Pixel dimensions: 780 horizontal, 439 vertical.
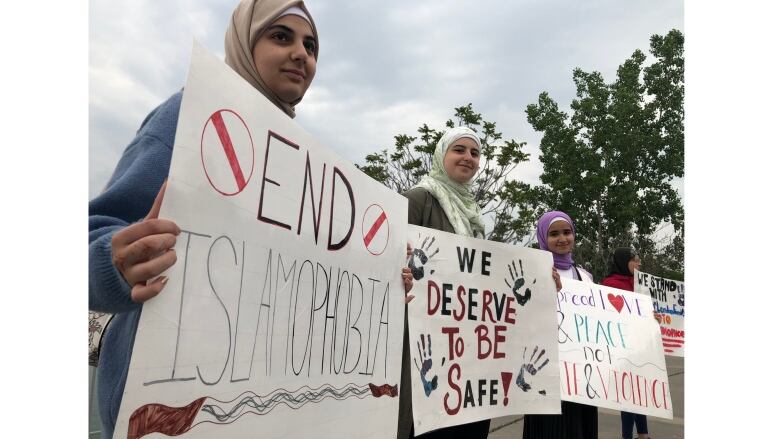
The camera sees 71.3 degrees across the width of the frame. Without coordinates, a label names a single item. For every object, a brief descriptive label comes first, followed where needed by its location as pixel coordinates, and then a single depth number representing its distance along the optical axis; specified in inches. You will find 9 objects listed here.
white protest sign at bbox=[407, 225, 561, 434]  92.1
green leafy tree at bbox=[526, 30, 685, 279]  713.6
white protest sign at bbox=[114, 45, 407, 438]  41.6
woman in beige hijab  39.0
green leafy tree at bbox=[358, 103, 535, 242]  497.0
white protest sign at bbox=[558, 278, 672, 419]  126.5
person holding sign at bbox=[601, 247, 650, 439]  206.4
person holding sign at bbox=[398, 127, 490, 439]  105.3
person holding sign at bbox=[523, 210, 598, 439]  124.5
